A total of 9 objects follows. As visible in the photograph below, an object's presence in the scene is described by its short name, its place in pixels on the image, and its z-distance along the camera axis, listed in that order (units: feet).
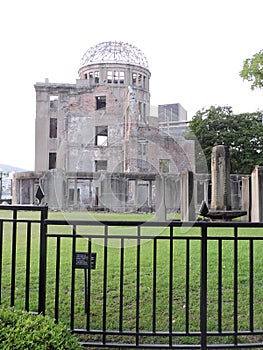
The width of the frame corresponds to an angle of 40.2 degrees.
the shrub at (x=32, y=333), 7.72
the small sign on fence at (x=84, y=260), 11.41
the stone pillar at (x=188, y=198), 42.29
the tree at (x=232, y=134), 110.42
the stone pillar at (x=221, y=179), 45.14
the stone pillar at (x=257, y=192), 40.60
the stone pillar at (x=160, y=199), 48.16
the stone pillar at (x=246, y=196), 45.88
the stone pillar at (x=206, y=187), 66.21
